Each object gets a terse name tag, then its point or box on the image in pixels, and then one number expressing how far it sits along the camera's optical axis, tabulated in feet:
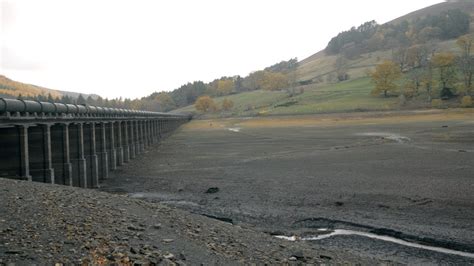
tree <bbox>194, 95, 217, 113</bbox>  640.58
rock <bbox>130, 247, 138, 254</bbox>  32.53
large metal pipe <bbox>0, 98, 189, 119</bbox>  64.08
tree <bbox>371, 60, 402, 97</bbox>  425.69
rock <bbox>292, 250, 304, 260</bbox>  38.82
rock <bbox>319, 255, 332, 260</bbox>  40.27
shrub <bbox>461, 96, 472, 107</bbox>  307.37
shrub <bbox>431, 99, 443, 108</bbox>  323.37
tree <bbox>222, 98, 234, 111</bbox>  606.14
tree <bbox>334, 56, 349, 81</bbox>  651.00
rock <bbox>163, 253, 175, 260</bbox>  32.98
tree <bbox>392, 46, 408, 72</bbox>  564.80
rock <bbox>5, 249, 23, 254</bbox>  28.57
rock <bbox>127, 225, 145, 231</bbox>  39.55
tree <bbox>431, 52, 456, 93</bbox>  357.61
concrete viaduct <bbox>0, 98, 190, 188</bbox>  69.41
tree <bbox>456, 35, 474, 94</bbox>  349.20
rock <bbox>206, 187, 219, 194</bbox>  85.00
